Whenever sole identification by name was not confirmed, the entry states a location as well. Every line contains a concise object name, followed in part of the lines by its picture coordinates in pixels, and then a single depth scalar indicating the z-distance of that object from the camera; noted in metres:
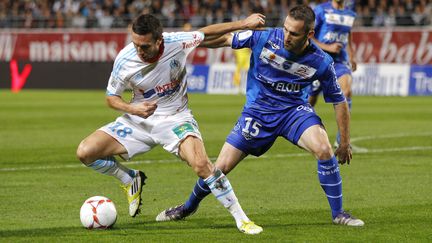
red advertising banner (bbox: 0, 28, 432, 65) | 60.53
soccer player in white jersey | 15.17
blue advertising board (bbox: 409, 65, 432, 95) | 56.75
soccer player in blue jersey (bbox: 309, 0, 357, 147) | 28.30
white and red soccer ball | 15.29
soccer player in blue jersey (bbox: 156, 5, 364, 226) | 15.60
